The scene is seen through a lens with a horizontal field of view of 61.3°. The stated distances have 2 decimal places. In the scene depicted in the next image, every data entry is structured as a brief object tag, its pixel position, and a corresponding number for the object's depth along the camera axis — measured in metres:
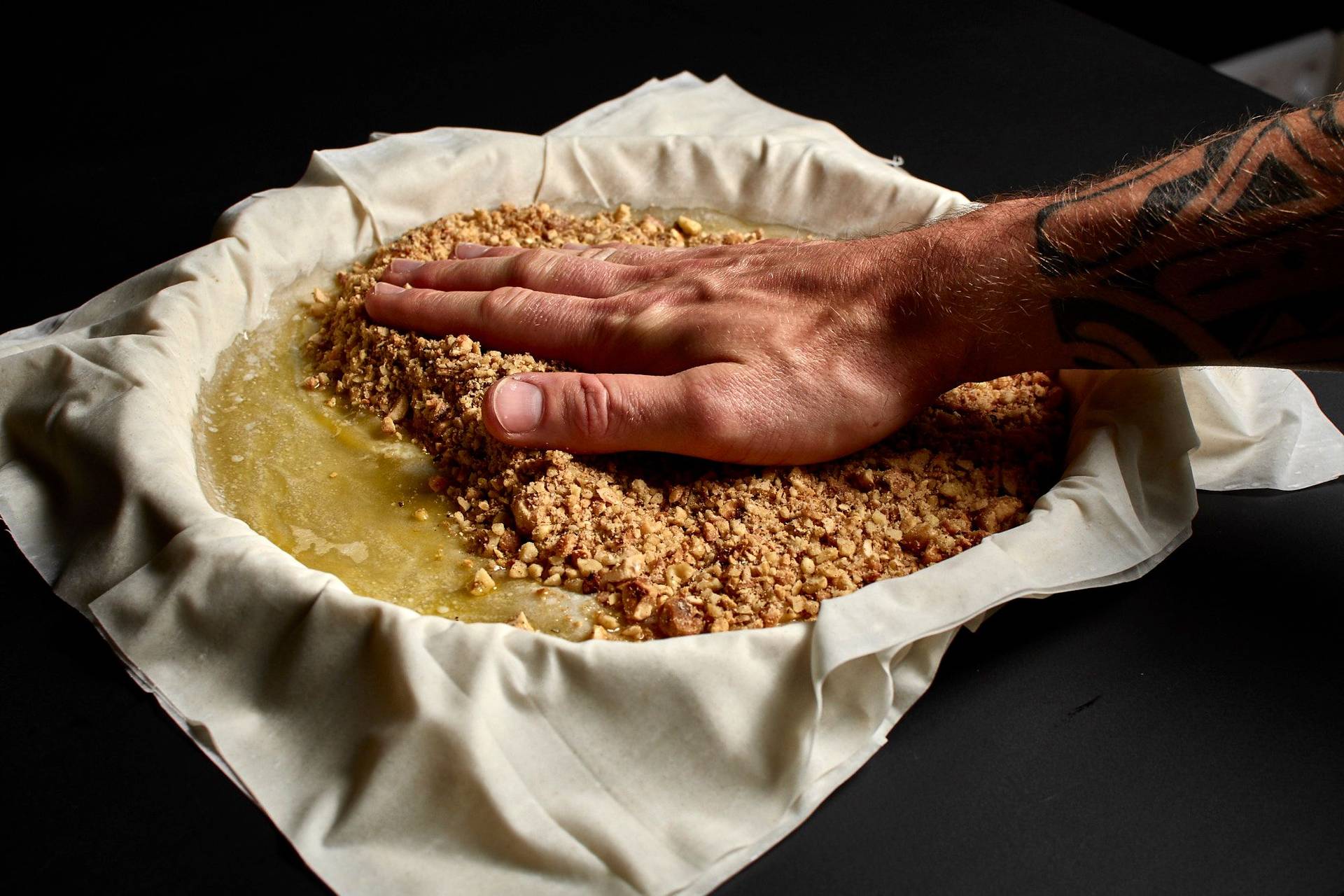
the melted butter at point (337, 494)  0.80
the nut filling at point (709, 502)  0.78
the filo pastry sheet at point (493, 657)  0.64
